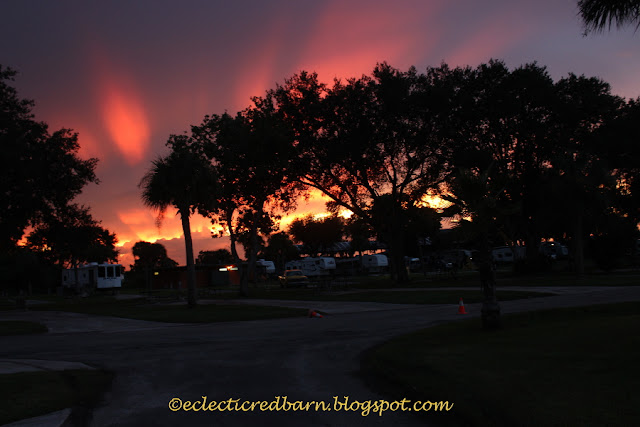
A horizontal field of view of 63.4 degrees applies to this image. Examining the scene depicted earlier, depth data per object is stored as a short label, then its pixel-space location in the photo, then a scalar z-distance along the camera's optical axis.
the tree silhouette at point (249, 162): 39.25
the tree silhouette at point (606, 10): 11.43
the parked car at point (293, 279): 53.03
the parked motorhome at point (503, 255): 78.88
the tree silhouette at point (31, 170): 31.70
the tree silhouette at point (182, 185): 29.84
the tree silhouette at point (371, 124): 42.41
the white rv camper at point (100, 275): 61.03
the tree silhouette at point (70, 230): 36.66
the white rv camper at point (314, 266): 79.25
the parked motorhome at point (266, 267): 86.09
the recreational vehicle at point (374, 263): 85.75
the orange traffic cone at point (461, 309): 19.58
